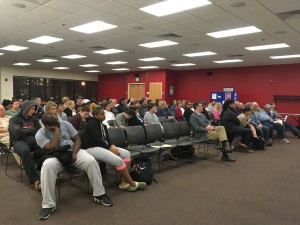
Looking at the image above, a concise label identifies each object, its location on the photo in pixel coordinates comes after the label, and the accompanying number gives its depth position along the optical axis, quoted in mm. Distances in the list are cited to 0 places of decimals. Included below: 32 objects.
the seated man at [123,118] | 5098
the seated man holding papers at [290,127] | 8869
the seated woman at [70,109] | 6266
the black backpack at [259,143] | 6734
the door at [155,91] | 14664
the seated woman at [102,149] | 3414
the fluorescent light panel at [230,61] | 10869
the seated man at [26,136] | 3561
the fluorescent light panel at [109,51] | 9117
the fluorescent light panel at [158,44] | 7620
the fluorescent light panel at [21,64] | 14083
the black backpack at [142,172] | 3807
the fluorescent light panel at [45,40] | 7314
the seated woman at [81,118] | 4309
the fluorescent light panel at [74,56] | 10541
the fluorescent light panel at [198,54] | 9342
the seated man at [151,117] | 5996
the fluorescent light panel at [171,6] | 4359
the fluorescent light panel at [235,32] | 5969
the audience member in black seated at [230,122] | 6121
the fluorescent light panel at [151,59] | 11088
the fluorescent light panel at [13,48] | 8692
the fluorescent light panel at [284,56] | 9523
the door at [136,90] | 16234
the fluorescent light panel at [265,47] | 7676
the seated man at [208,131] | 5430
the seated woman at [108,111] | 5973
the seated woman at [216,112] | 7735
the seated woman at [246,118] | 6668
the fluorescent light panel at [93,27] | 5798
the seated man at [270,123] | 7920
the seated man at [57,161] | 2898
